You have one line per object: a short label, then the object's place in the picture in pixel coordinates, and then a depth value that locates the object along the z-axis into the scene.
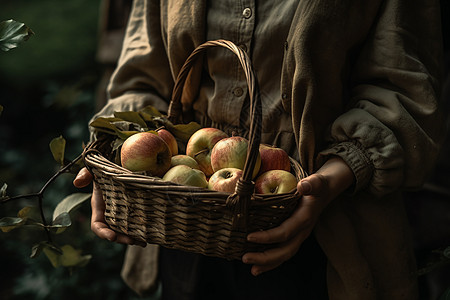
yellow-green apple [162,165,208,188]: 0.91
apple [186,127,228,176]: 1.07
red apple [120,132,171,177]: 0.95
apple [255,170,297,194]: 0.91
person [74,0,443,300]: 0.96
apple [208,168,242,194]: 0.88
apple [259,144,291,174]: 0.98
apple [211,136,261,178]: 0.98
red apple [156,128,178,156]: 1.09
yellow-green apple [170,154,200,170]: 1.02
